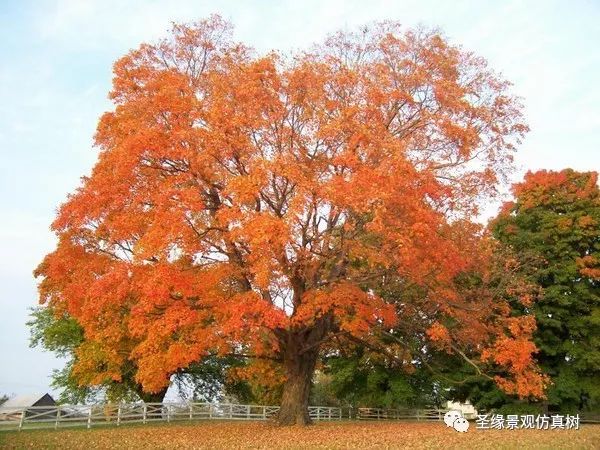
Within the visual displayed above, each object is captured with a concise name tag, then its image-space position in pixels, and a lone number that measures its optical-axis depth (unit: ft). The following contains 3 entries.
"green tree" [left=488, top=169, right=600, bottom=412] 94.84
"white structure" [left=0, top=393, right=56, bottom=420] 165.58
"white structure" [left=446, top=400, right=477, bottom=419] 121.54
